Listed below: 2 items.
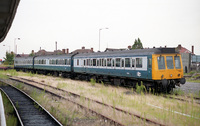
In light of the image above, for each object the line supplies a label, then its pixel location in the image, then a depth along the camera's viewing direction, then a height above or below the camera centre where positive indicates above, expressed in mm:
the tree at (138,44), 72475 +6305
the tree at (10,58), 81419 +2260
